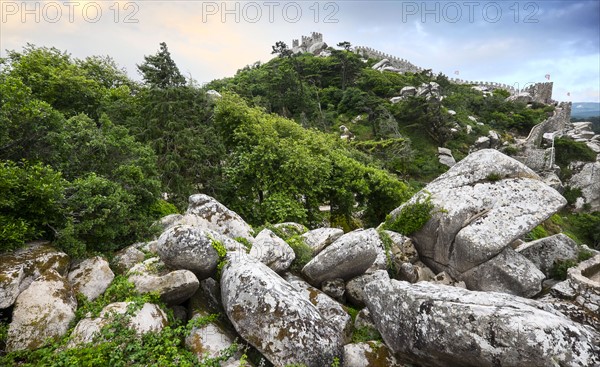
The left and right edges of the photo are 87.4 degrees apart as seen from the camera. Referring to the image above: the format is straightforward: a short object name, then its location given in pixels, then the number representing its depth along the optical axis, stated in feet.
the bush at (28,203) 24.49
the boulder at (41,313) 20.97
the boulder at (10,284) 21.93
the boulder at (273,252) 31.08
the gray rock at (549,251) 39.70
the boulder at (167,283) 24.73
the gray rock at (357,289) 32.63
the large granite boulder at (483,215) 36.52
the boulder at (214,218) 36.96
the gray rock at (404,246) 41.94
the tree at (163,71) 67.92
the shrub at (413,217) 43.24
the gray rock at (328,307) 28.16
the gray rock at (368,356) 24.27
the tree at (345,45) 242.99
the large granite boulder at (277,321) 22.29
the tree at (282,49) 188.55
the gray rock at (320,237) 36.09
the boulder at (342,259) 31.86
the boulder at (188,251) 26.61
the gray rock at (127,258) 29.45
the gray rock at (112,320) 20.92
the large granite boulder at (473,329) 19.81
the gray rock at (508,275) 35.68
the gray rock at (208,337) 22.20
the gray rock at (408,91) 170.63
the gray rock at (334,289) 32.27
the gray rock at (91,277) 25.55
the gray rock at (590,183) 129.59
